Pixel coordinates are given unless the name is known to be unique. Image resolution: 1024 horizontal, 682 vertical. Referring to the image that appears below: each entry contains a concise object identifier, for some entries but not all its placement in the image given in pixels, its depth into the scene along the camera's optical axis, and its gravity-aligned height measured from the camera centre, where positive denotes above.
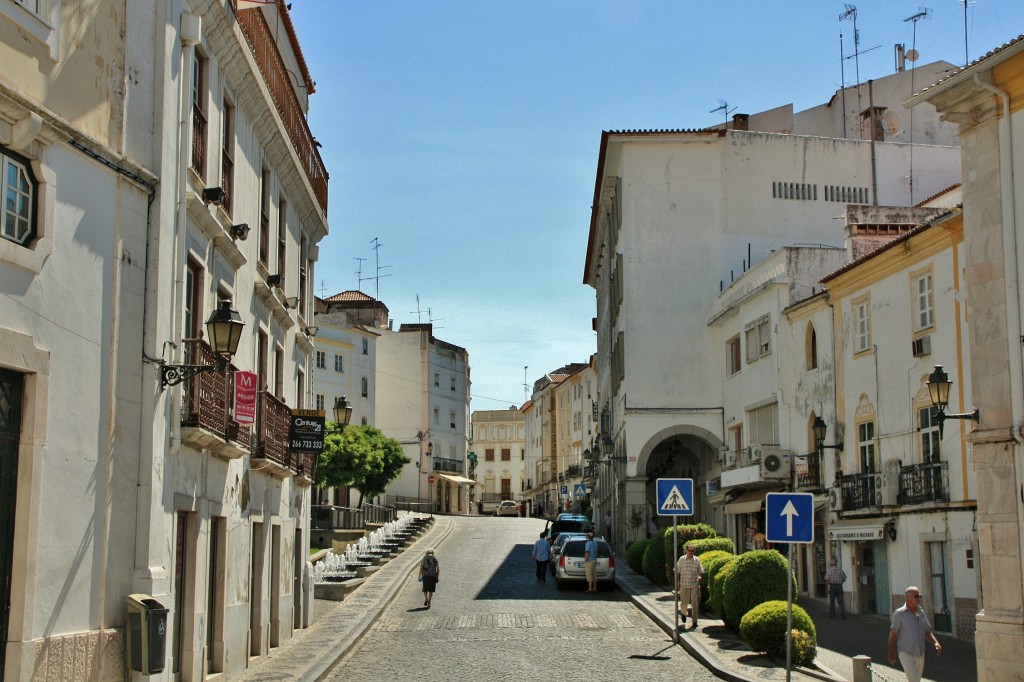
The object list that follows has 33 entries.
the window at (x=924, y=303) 25.02 +4.08
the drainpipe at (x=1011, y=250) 14.84 +3.06
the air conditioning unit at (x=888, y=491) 25.86 +0.22
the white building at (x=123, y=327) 10.03 +1.61
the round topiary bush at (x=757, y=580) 19.42 -1.26
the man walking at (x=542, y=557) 33.72 -1.52
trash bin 11.21 -1.23
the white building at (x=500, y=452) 123.44 +5.07
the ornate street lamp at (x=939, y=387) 16.61 +1.55
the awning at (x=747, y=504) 34.22 -0.07
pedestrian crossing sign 20.78 +0.08
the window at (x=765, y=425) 34.47 +2.22
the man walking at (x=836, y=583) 26.02 -1.73
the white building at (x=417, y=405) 82.67 +6.65
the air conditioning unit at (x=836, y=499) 28.55 +0.05
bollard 14.23 -1.95
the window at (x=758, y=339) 34.84 +4.72
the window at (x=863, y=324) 28.02 +4.08
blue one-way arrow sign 14.89 -0.20
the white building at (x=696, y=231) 40.88 +9.17
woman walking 26.48 -1.56
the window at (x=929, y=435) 24.50 +1.33
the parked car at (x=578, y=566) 31.20 -1.66
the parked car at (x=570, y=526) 42.97 -0.86
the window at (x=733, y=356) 38.91 +4.64
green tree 51.62 +1.80
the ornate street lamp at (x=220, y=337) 12.21 +1.69
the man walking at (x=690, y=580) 21.62 -1.38
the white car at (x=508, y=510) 84.19 -0.57
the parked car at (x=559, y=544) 33.62 -1.26
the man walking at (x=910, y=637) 13.63 -1.51
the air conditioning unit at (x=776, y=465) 32.22 +0.95
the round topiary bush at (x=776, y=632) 16.89 -1.85
